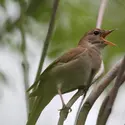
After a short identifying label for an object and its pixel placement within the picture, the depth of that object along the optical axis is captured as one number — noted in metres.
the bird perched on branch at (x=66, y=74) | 6.12
